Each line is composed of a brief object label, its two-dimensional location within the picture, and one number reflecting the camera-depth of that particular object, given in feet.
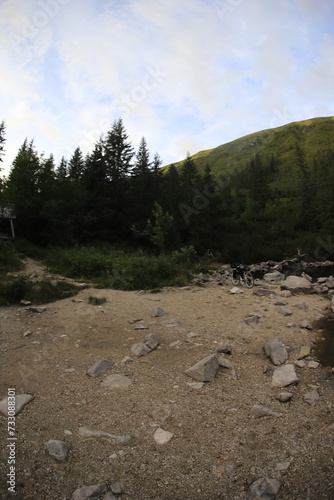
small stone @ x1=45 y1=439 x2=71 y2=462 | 8.55
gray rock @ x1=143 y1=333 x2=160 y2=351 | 17.21
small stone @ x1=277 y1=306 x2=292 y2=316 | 24.11
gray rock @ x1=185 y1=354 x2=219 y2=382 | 13.50
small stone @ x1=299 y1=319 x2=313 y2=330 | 20.85
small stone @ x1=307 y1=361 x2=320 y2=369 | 14.99
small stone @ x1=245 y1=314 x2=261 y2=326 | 21.76
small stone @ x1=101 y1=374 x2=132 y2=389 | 12.99
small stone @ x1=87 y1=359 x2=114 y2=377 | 14.11
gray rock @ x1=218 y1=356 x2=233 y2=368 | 14.94
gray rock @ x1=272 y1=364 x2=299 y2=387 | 13.15
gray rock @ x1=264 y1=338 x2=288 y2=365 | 15.53
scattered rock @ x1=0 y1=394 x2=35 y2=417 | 10.90
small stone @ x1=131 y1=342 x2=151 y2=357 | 16.42
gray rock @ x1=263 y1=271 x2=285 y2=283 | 44.26
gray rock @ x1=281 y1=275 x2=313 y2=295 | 33.68
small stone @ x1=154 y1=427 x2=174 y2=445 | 9.41
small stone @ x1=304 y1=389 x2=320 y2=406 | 11.66
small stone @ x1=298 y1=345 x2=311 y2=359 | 16.31
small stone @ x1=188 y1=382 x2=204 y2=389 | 12.85
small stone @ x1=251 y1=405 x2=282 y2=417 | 10.82
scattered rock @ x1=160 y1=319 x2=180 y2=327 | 21.59
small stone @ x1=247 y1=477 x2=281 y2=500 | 7.19
